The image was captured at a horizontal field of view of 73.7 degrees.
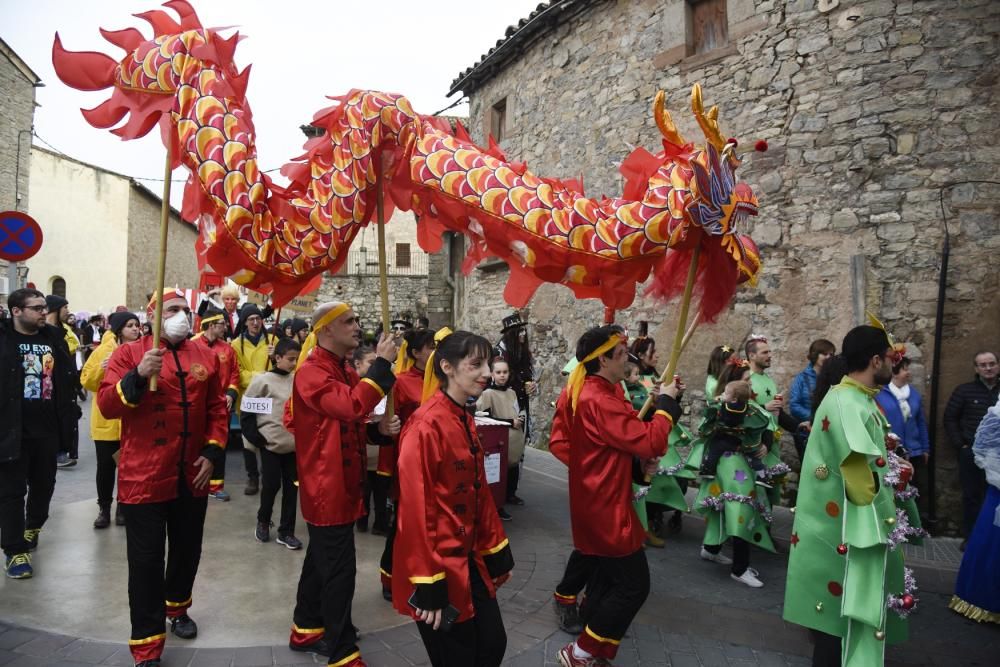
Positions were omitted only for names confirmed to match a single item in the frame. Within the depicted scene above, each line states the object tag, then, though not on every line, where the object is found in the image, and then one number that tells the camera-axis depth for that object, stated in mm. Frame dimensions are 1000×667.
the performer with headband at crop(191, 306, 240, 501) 6539
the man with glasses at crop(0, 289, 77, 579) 4672
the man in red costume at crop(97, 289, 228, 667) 3537
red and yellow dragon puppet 3057
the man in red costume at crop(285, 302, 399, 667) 3486
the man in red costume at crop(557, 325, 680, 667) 3594
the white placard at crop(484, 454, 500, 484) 6215
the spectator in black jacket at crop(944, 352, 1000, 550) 6039
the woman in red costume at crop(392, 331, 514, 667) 2598
